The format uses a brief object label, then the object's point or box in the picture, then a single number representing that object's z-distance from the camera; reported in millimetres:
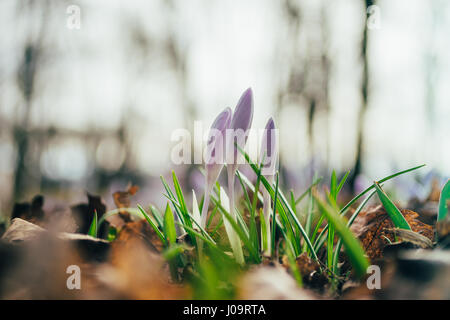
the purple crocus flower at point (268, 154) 293
